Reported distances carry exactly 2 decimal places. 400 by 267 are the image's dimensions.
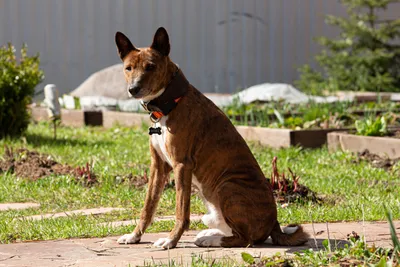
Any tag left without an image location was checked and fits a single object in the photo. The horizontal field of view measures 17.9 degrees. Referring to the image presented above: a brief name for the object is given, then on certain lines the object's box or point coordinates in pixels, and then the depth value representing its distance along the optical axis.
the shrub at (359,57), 23.28
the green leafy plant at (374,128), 13.60
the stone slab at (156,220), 8.16
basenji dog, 6.92
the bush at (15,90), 14.84
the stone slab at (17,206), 9.35
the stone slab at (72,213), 8.63
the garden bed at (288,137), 14.04
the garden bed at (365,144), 12.78
